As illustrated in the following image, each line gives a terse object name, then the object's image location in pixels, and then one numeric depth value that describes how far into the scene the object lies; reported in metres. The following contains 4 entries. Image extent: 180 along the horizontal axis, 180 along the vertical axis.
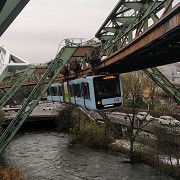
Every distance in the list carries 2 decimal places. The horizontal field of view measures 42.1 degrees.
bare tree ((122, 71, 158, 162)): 18.07
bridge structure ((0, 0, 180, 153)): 7.47
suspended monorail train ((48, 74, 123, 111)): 12.92
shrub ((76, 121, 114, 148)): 22.37
